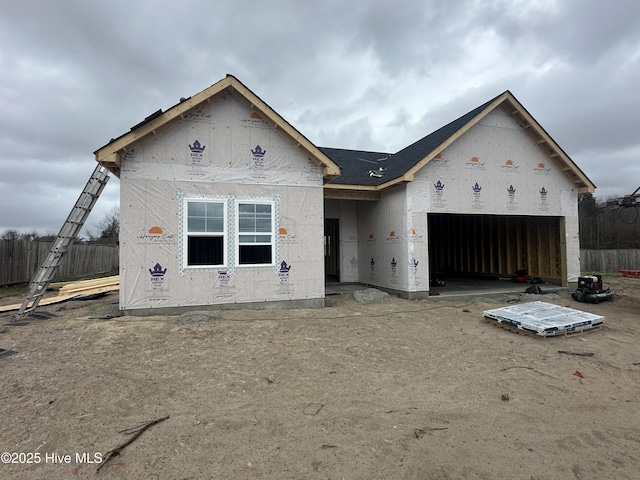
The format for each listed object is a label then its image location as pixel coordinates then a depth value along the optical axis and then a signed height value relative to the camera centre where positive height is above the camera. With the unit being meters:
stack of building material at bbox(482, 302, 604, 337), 7.18 -1.62
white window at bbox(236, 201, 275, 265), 9.05 +0.41
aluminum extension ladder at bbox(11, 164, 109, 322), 8.11 +0.41
